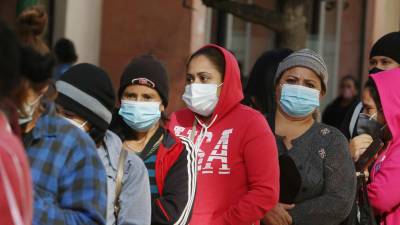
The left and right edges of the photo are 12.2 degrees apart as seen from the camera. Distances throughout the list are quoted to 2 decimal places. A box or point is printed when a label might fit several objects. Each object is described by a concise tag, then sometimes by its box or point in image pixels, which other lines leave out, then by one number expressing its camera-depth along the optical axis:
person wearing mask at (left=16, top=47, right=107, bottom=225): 6.73
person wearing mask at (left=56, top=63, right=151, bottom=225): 7.73
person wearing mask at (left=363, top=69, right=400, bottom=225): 10.11
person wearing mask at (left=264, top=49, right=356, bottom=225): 9.92
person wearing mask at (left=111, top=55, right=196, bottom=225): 8.85
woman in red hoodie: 9.26
